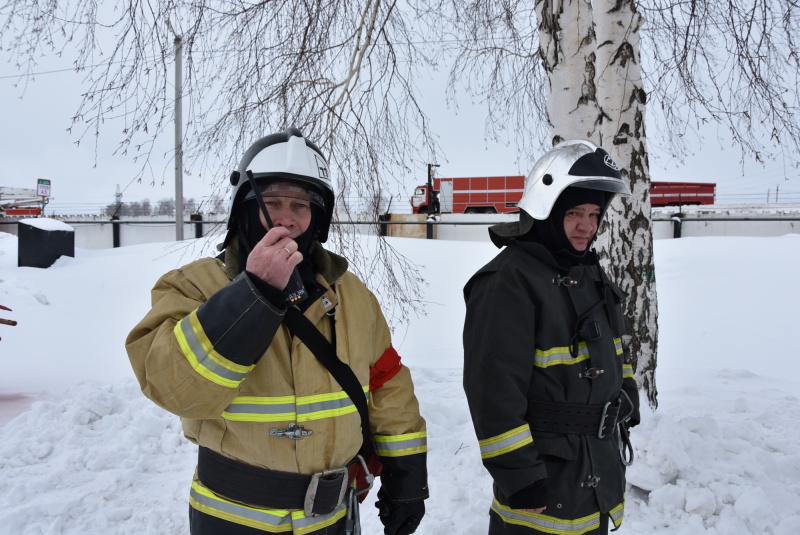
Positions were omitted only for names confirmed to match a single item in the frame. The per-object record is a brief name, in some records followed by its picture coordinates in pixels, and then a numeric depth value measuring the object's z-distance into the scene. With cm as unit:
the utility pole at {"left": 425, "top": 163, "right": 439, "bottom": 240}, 1594
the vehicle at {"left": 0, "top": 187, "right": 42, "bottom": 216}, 2461
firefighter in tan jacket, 136
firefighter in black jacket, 187
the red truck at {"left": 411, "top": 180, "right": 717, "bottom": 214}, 2514
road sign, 2055
